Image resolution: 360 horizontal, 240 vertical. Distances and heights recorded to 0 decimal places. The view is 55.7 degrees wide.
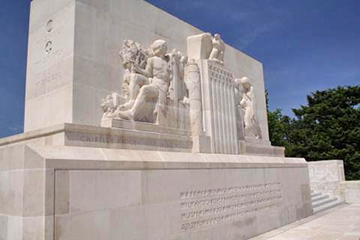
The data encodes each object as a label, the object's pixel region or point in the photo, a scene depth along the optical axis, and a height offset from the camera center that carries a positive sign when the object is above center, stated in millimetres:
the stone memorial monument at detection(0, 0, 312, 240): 4734 +588
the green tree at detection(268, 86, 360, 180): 27672 +2998
